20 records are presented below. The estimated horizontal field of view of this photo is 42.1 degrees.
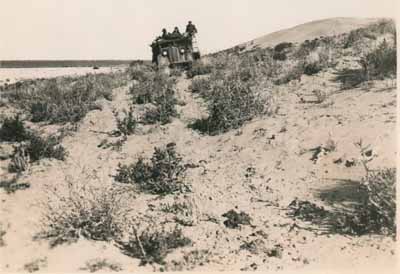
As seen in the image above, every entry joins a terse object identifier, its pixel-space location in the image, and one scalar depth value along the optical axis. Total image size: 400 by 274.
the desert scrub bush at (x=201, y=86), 12.79
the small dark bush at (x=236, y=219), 6.43
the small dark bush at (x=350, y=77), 11.06
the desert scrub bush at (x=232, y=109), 9.90
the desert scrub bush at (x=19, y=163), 8.49
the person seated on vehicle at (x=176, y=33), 19.39
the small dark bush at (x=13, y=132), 10.07
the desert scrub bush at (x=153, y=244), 5.74
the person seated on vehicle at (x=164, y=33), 19.52
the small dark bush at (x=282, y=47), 21.23
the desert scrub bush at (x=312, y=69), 12.73
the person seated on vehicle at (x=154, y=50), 19.74
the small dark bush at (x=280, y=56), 16.98
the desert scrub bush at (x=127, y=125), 10.24
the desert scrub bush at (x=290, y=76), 12.48
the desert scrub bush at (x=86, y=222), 6.09
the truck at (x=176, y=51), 18.94
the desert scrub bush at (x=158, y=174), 7.45
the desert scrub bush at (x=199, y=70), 15.61
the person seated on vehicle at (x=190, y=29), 19.25
